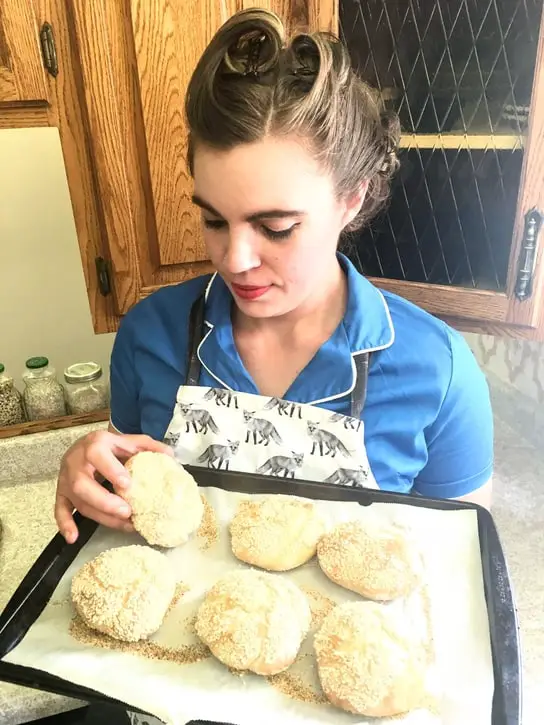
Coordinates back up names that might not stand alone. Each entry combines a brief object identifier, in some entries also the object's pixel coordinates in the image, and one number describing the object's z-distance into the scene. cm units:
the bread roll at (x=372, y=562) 71
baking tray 60
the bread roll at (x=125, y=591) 66
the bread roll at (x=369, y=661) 59
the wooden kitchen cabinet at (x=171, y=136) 110
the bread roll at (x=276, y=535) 75
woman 77
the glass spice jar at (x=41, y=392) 147
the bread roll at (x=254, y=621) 63
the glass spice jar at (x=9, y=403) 144
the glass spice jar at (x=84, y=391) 150
